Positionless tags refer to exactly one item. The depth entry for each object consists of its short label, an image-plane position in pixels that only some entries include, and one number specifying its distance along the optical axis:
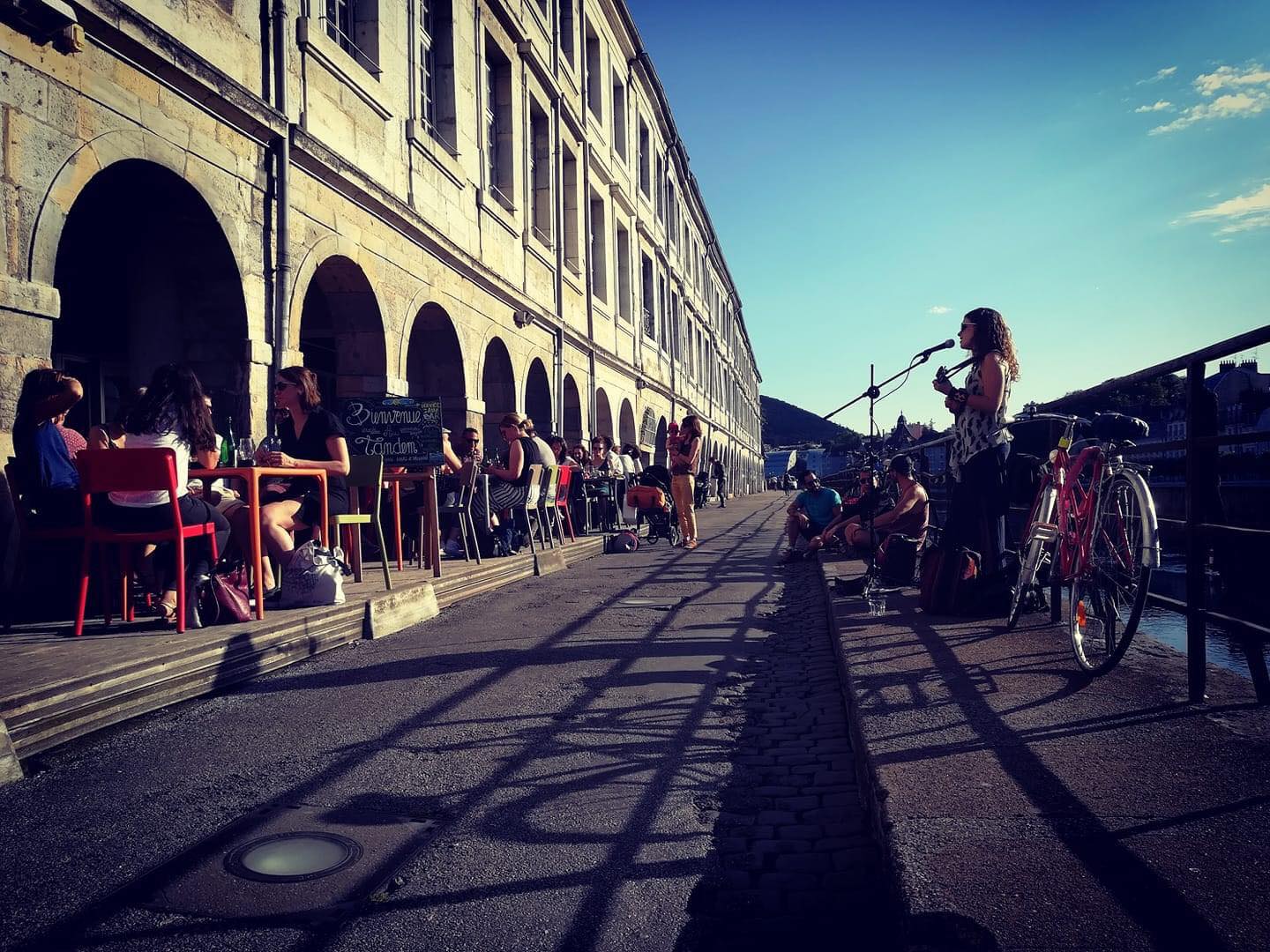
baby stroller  14.26
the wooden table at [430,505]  7.95
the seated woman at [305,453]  6.29
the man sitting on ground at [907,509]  7.76
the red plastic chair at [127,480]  4.81
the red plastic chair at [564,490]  12.45
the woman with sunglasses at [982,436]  5.38
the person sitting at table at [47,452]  5.17
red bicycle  3.59
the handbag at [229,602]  5.30
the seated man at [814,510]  11.11
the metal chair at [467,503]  9.60
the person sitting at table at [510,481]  10.23
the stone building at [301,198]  6.20
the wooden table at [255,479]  5.34
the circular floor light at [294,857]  2.44
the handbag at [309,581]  5.94
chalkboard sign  8.66
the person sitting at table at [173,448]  4.99
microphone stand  6.32
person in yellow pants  12.97
